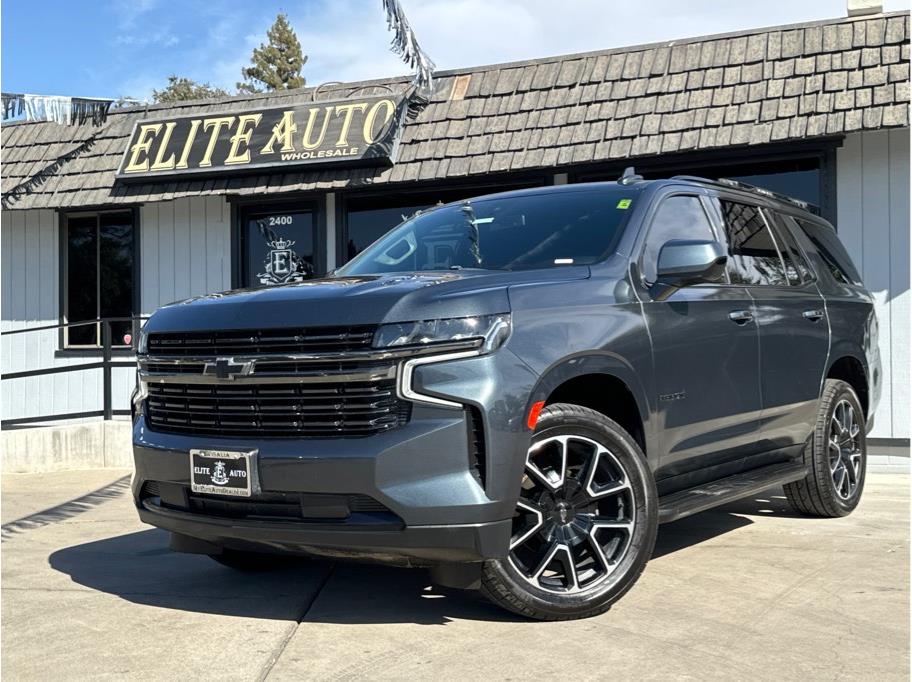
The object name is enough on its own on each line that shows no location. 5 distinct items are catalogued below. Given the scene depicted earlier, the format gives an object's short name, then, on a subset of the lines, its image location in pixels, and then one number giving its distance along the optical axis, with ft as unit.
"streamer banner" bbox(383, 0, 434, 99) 35.42
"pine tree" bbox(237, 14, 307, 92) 150.41
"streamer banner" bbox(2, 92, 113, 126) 38.50
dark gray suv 11.93
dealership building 29.17
